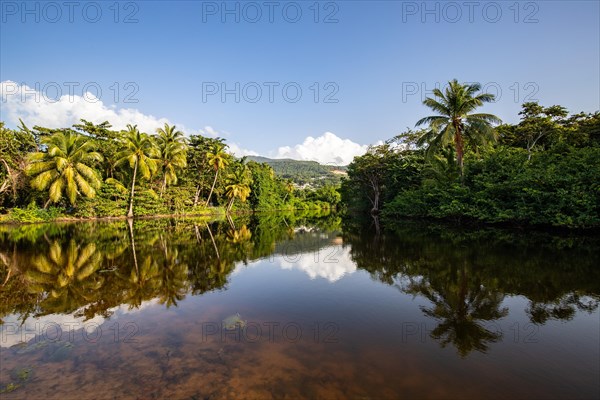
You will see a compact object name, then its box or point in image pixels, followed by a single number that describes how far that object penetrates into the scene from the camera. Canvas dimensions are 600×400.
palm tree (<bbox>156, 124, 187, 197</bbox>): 37.62
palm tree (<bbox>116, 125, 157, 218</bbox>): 32.31
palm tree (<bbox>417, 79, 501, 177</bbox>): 22.69
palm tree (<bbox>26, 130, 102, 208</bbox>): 28.39
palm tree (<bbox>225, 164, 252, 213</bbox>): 46.47
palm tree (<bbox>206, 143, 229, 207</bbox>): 41.56
